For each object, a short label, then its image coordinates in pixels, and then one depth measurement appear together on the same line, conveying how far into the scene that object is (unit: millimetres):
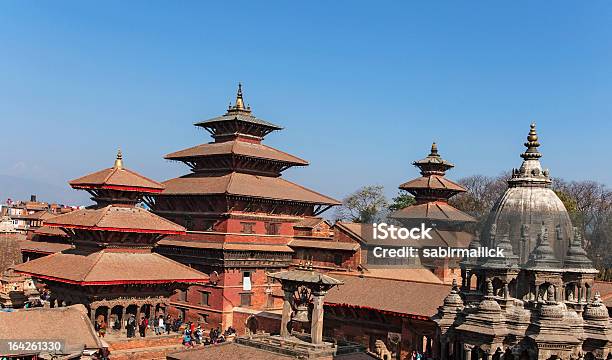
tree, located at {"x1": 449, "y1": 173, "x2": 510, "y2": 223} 78750
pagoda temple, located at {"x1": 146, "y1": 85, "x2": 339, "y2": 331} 41906
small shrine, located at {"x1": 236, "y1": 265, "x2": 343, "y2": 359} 24578
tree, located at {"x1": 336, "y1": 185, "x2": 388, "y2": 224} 80244
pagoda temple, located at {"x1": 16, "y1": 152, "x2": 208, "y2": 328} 32062
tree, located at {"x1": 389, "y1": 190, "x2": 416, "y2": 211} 75250
